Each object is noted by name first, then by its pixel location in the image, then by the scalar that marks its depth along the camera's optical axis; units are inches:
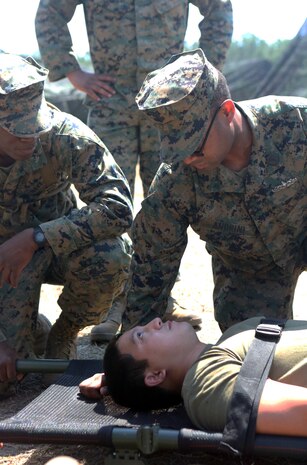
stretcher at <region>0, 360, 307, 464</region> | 110.9
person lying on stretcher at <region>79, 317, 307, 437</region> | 113.6
